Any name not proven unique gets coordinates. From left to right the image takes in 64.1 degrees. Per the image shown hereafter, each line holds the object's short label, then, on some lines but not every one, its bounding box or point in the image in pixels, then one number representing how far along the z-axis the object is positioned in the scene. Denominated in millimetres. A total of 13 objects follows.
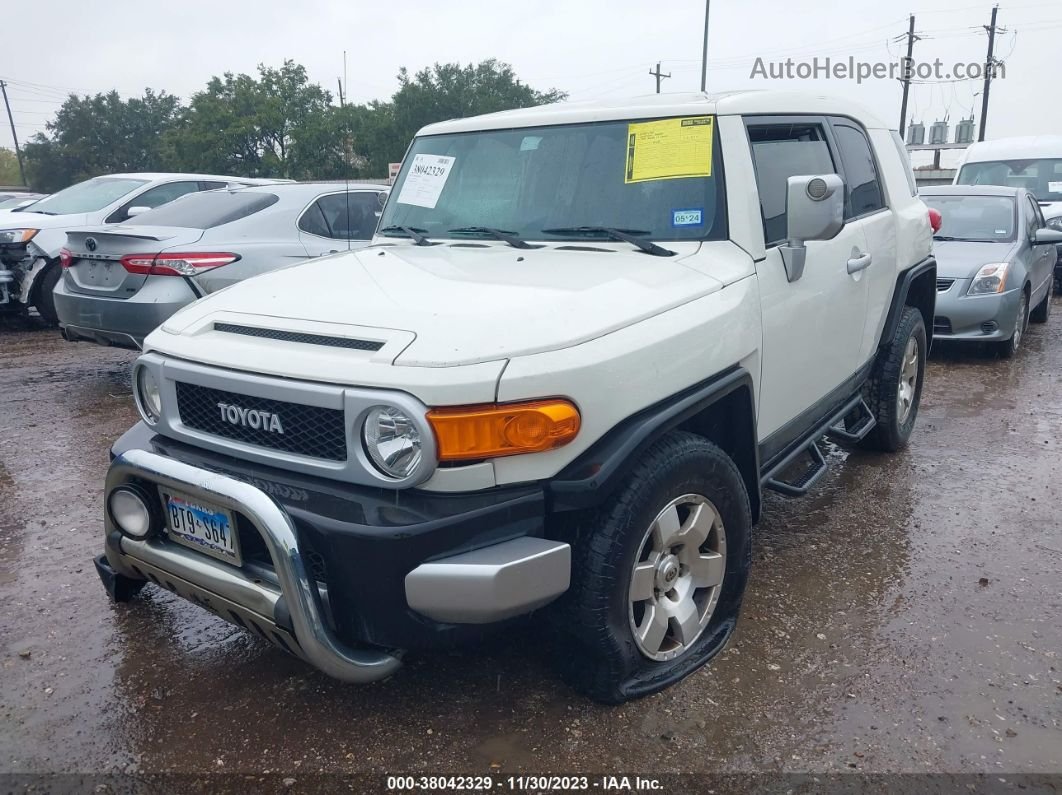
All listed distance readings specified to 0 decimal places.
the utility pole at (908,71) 36719
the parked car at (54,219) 8383
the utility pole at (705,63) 22650
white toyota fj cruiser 2182
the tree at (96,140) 61344
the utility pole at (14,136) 57688
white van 12047
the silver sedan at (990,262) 7496
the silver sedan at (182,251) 5891
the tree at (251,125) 46250
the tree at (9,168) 76788
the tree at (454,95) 49438
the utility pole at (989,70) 34219
